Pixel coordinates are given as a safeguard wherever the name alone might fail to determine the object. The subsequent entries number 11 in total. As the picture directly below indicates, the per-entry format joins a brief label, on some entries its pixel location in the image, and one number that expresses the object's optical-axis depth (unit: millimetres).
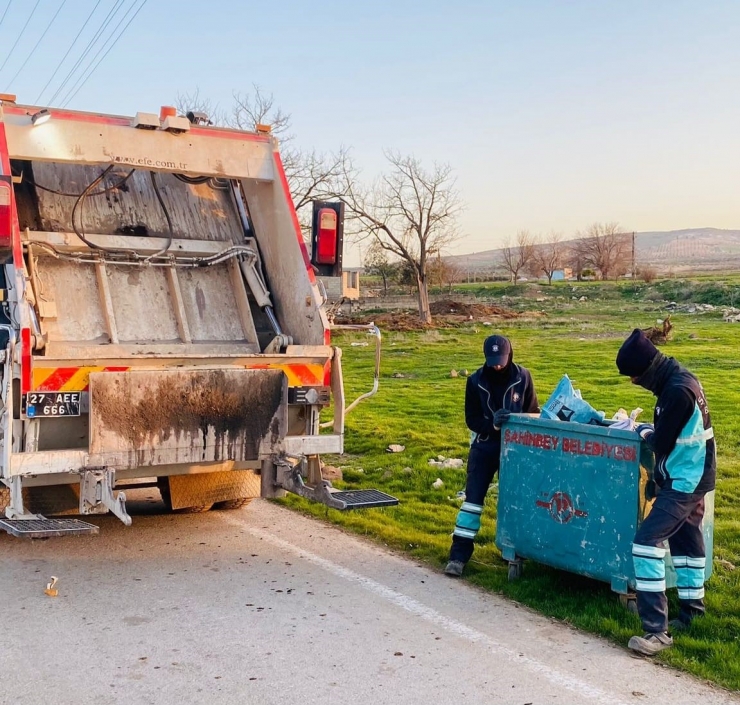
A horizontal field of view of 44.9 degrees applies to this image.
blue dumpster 4805
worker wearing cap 5715
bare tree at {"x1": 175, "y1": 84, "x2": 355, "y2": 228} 31500
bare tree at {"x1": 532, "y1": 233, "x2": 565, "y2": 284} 84188
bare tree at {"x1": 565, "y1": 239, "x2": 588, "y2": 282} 82106
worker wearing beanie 4488
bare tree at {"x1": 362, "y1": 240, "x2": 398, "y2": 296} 47856
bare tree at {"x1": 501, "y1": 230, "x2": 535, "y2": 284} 80950
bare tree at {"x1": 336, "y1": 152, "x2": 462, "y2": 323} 34481
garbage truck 5434
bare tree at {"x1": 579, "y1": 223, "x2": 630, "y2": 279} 79688
